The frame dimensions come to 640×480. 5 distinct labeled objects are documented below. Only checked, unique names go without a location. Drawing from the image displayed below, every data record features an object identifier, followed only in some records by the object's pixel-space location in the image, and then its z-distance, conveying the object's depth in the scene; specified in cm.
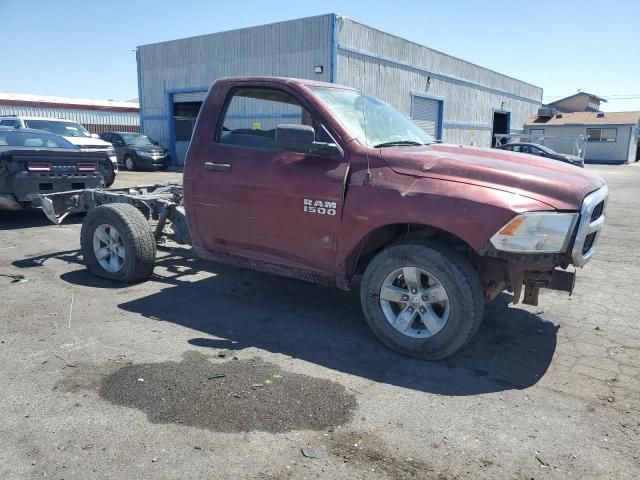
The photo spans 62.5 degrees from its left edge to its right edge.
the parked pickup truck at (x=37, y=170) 834
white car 1540
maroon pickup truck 356
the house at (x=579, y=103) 6131
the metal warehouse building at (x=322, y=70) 2009
